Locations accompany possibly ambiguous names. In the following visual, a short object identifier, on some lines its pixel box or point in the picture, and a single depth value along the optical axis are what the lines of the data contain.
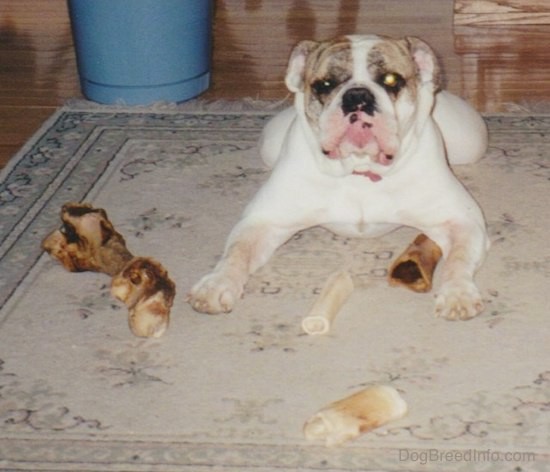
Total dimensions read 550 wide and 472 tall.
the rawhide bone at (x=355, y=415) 2.79
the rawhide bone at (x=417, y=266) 3.56
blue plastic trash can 5.40
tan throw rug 2.81
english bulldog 3.46
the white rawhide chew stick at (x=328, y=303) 3.32
